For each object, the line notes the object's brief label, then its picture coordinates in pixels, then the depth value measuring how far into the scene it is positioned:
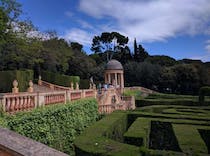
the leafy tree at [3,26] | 16.11
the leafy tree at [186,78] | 31.12
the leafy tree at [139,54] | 44.76
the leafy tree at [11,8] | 17.94
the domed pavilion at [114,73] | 26.02
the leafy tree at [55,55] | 25.67
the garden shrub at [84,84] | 27.18
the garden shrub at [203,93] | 16.95
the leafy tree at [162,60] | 41.32
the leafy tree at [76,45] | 42.07
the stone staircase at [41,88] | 19.32
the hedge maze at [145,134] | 4.24
